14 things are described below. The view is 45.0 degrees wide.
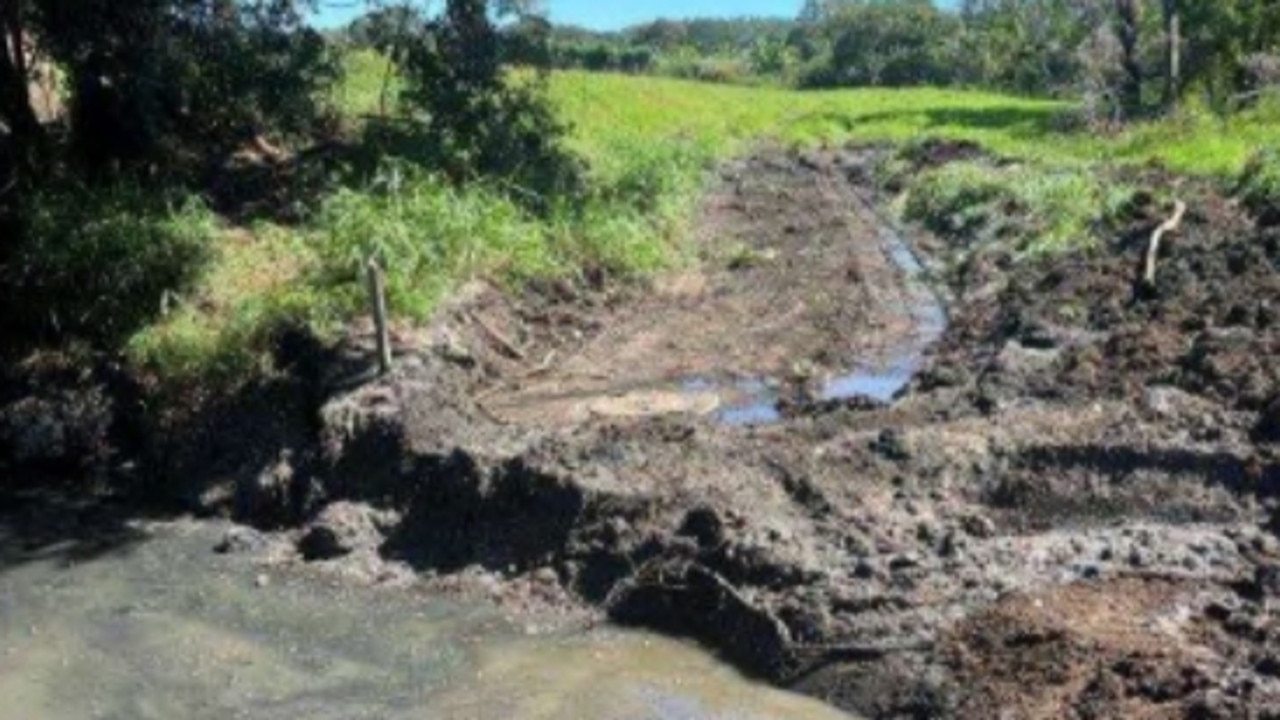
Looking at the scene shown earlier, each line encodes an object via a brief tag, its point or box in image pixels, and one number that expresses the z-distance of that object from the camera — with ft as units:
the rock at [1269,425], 33.79
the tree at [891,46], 231.50
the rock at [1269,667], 24.93
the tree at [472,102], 64.03
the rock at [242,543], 36.76
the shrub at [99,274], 46.14
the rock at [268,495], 39.01
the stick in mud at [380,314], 40.57
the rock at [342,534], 35.81
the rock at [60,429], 42.98
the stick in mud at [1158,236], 47.27
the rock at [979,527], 31.19
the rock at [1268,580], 27.58
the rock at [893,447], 34.46
